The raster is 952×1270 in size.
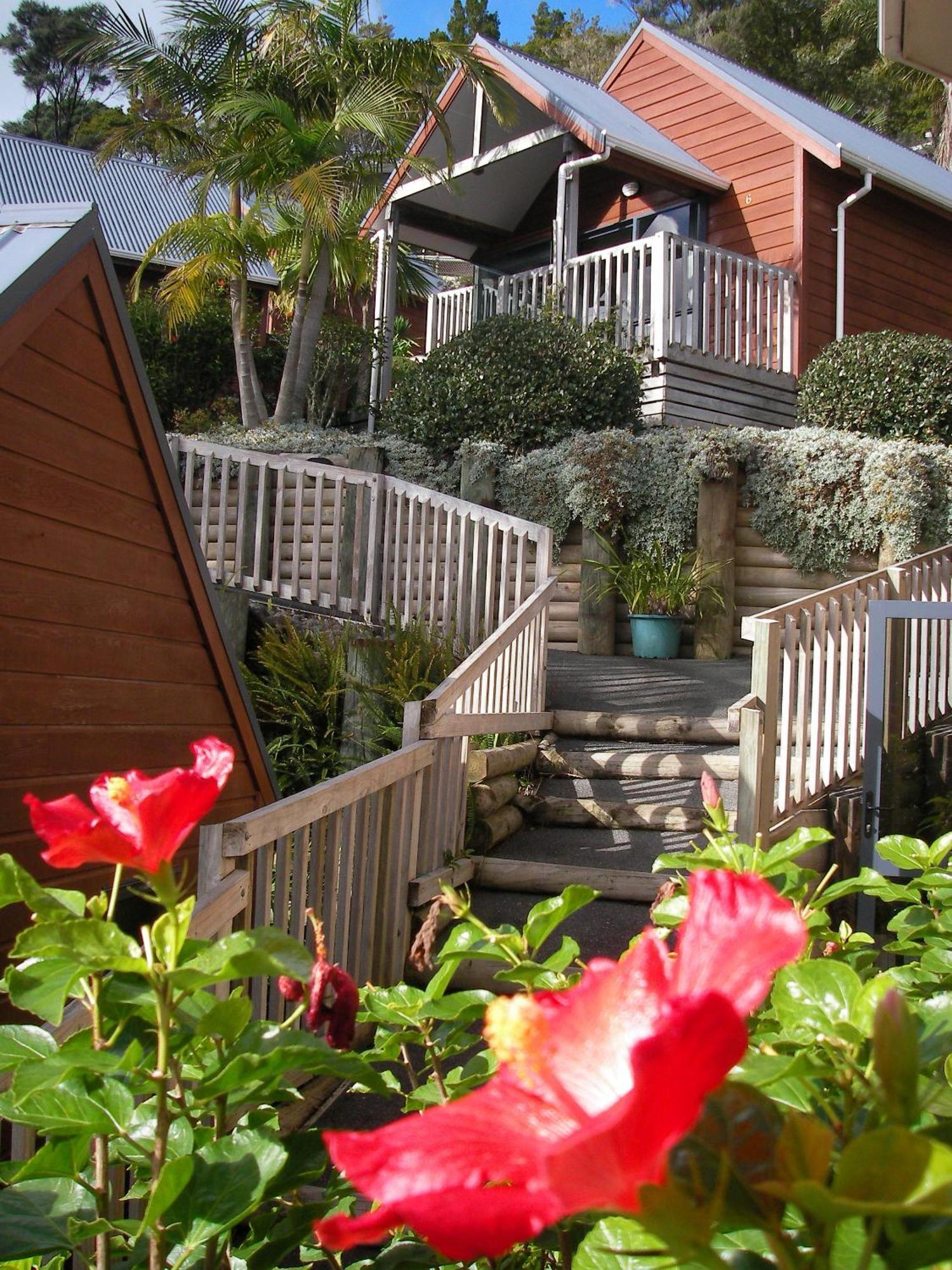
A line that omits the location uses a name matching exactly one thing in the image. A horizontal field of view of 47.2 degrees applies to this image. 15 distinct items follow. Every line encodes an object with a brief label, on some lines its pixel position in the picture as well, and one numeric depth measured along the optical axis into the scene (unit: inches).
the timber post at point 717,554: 357.1
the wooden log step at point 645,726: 273.0
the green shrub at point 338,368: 589.0
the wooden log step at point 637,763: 255.6
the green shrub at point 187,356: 649.0
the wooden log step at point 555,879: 207.6
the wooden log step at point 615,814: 236.1
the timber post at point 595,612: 367.6
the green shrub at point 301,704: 284.8
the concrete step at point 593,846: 224.4
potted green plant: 353.7
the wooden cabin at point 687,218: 494.6
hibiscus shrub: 15.0
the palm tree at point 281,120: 517.3
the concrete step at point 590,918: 193.9
